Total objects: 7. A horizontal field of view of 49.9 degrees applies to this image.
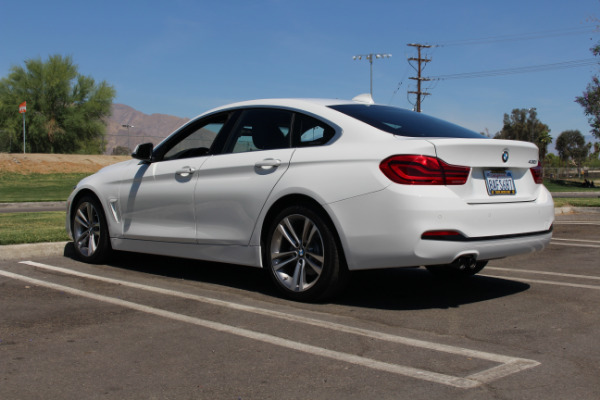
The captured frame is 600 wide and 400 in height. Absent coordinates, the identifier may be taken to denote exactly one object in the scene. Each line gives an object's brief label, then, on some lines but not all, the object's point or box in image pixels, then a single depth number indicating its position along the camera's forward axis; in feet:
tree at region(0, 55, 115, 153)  166.30
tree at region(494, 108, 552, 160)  383.45
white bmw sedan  14.85
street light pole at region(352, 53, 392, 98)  202.23
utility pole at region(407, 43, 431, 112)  190.90
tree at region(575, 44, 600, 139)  107.73
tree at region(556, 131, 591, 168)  408.05
